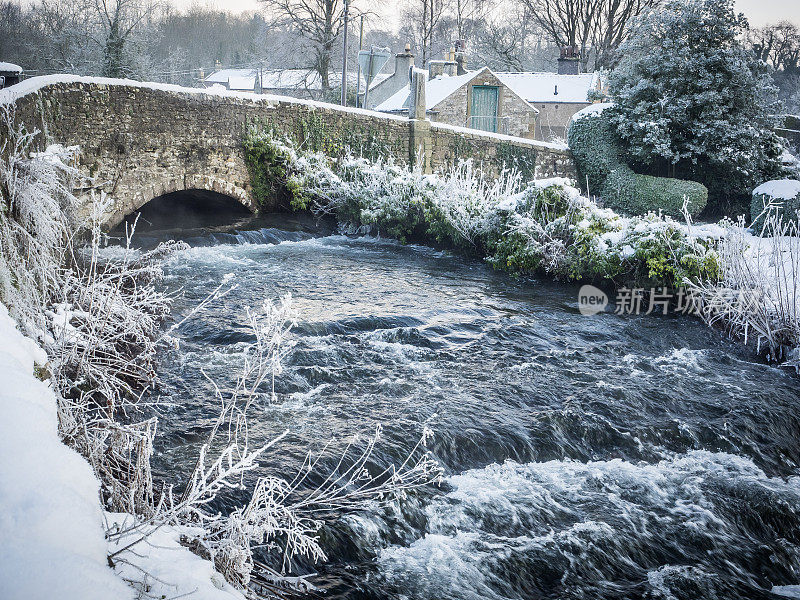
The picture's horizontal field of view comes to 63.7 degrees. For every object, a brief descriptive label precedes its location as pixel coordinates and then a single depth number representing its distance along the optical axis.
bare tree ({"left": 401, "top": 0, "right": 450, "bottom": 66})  39.25
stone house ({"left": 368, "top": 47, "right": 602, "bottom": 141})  28.03
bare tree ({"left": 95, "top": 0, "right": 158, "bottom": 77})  25.80
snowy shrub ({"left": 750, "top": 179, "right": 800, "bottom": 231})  12.89
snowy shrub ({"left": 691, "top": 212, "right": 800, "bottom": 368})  6.66
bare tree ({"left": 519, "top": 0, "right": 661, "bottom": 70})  33.69
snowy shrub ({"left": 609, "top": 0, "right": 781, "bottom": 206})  17.11
